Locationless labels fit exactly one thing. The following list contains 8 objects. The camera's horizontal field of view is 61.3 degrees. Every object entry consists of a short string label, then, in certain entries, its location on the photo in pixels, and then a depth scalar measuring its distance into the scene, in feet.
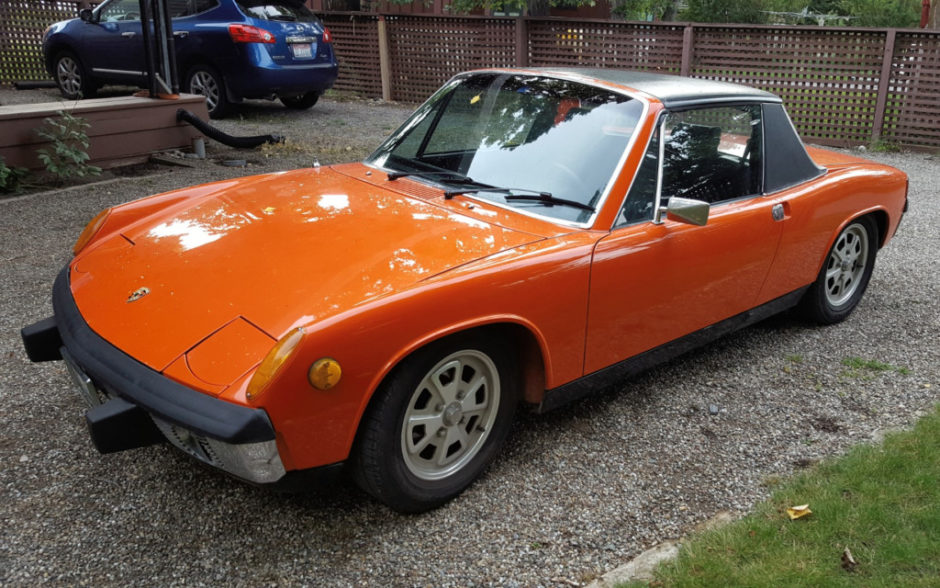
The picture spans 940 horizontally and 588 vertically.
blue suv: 34.24
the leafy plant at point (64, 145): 23.54
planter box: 23.22
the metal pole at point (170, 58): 28.37
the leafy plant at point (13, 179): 23.12
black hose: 27.50
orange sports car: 8.02
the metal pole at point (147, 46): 26.76
